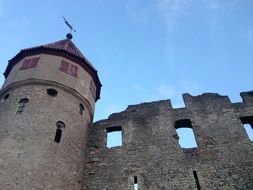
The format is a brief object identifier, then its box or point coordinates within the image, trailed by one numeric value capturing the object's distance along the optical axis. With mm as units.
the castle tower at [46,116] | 8327
